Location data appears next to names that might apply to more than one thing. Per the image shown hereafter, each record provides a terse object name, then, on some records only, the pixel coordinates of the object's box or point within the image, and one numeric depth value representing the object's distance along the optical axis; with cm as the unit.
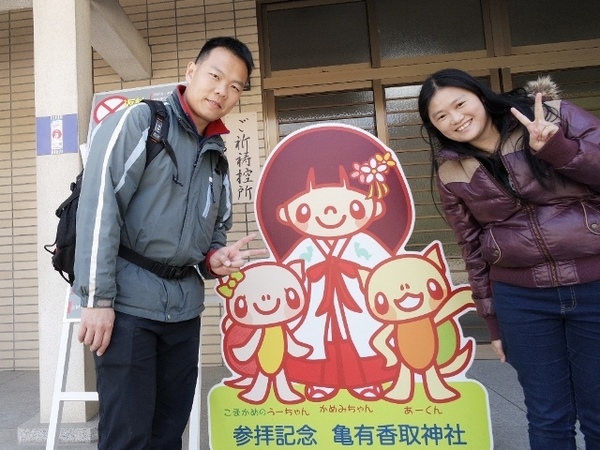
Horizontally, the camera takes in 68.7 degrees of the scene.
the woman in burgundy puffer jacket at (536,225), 154
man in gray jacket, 149
